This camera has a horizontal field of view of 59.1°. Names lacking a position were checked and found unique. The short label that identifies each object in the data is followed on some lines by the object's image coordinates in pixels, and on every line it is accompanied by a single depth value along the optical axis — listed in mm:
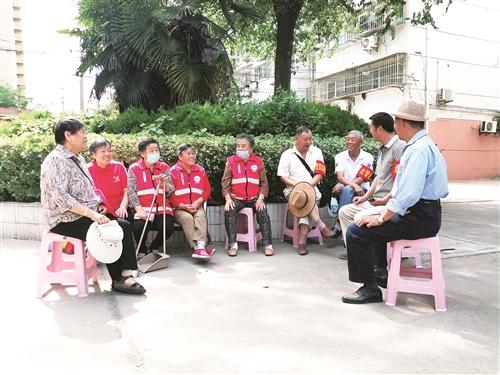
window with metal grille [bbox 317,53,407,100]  16906
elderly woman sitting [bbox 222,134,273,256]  5188
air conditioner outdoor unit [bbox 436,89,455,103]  16750
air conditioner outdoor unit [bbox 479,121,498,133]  17938
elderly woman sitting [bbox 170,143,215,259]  4770
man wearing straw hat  3240
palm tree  7762
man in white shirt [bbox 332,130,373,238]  5402
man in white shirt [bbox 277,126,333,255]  5332
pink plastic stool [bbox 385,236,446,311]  3396
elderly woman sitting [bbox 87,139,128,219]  4531
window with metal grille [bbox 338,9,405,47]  14562
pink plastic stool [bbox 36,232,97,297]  3686
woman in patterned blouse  3547
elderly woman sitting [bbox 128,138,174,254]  4727
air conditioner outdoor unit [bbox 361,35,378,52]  17359
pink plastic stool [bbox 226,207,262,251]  5227
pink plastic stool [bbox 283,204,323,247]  5426
